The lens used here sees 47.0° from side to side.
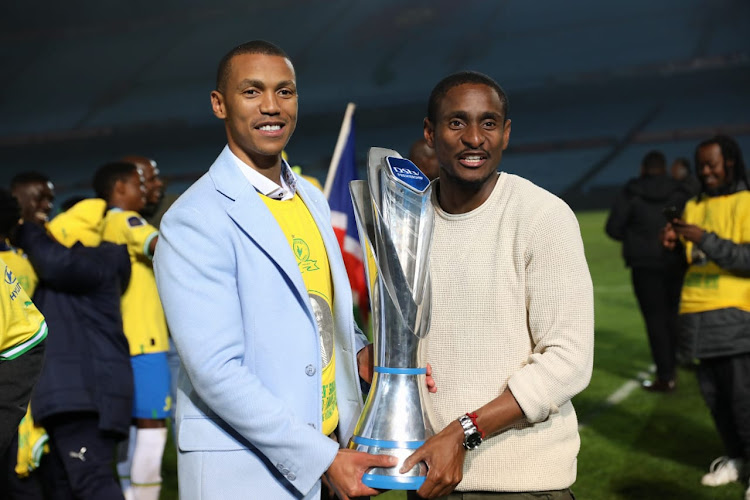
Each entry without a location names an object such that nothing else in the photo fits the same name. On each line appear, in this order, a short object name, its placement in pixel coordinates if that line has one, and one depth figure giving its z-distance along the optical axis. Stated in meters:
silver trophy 1.73
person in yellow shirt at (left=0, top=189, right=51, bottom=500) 3.38
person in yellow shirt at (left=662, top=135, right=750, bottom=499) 4.46
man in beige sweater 1.83
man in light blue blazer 1.73
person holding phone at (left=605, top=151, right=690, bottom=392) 6.75
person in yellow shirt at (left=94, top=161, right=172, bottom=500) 4.02
